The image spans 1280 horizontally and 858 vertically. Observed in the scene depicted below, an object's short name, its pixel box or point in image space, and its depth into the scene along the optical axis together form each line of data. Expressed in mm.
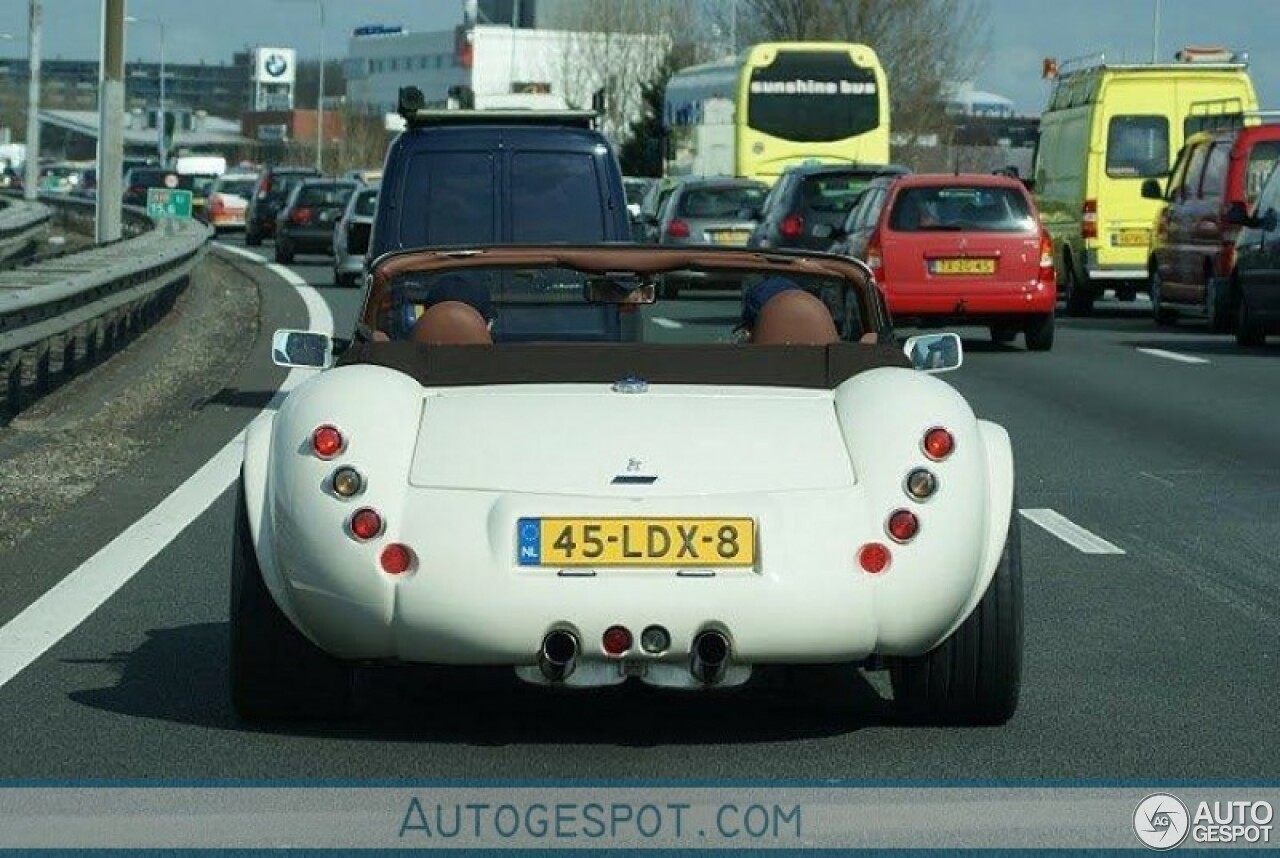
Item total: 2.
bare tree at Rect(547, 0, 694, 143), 117438
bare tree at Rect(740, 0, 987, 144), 90750
